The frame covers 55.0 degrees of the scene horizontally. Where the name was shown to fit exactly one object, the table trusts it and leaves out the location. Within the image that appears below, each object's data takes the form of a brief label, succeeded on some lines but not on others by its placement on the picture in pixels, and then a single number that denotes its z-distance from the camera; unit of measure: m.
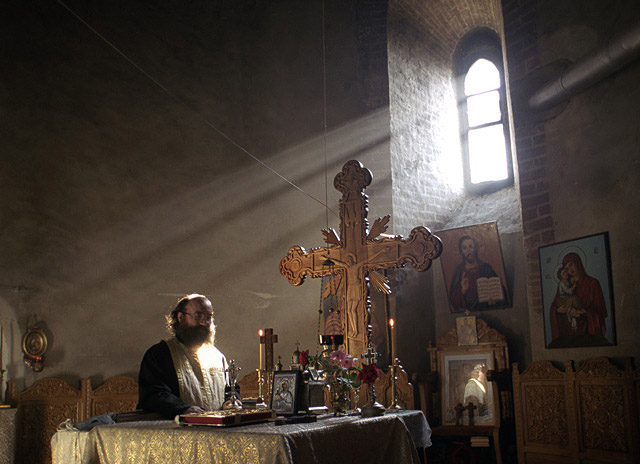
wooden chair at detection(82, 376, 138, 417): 6.95
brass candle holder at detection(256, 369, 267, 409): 3.83
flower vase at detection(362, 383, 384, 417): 3.71
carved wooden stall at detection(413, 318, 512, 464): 7.51
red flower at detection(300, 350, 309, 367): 3.77
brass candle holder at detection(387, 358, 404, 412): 4.04
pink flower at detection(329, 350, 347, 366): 3.89
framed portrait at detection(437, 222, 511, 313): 8.55
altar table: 2.85
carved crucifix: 5.12
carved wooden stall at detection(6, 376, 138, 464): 6.61
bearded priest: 4.20
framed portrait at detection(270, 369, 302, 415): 3.47
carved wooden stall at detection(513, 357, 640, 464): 6.10
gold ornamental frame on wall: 6.80
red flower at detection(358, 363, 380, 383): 3.78
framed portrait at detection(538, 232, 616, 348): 6.71
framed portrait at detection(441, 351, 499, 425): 7.66
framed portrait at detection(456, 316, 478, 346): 8.16
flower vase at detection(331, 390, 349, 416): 3.79
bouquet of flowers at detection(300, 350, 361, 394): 3.85
